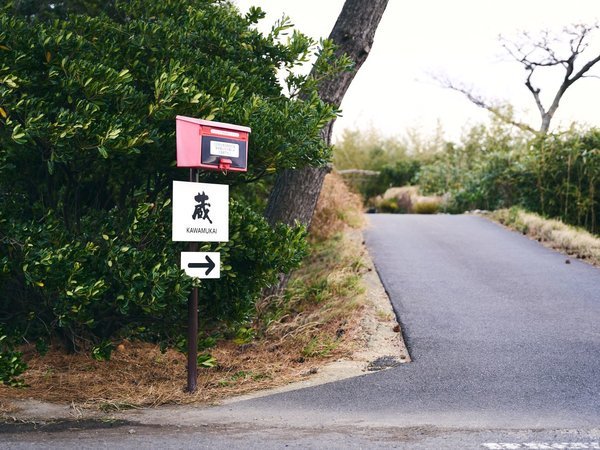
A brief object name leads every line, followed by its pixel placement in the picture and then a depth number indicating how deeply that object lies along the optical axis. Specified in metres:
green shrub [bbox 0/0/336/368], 5.42
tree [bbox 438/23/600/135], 27.38
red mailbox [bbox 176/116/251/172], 5.45
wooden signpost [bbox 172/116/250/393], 5.48
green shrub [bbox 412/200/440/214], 22.06
